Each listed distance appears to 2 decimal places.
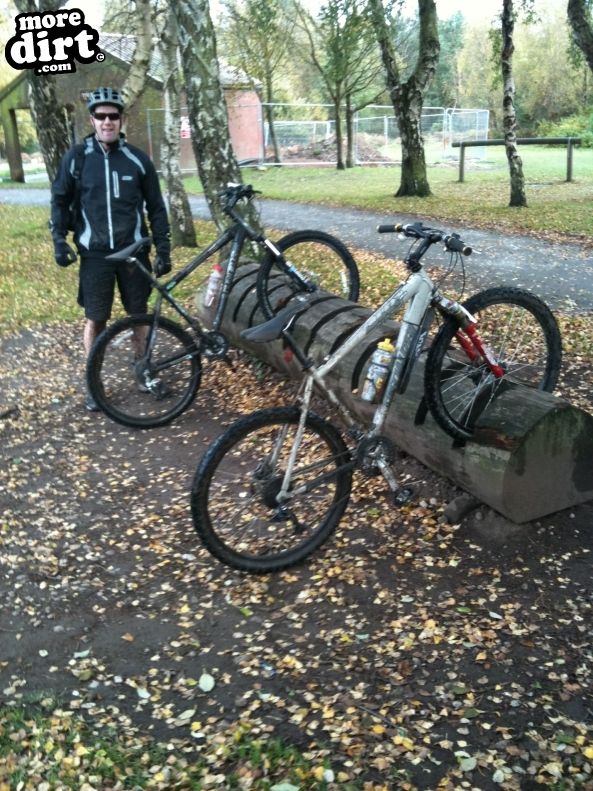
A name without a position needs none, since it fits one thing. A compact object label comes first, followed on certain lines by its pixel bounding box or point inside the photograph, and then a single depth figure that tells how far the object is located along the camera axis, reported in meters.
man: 5.47
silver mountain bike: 3.76
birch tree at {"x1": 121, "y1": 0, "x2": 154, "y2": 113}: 11.52
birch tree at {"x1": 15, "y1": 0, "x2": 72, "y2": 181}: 12.14
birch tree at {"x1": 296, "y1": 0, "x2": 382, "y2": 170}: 25.27
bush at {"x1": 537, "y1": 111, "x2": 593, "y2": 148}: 39.25
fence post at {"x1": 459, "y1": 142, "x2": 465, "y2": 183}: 21.12
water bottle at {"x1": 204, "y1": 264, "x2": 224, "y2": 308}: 6.17
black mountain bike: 5.65
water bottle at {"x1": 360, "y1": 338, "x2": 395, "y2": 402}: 4.04
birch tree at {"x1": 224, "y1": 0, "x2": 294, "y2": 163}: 28.02
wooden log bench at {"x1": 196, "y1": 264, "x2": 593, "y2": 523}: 3.84
